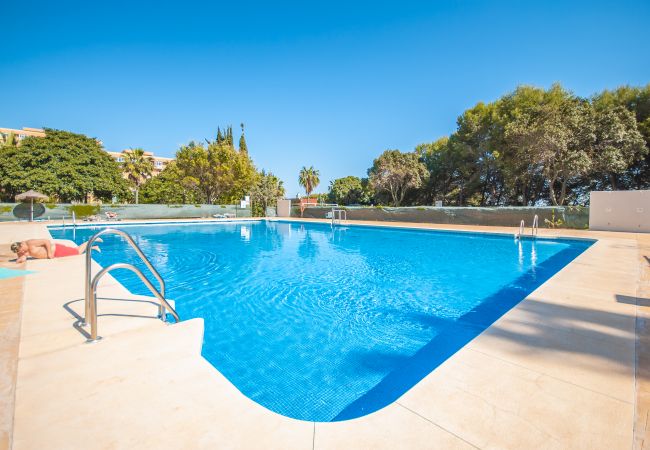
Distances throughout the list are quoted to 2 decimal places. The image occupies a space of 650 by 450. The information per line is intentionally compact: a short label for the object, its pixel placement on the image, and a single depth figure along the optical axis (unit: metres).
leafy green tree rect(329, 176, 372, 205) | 38.59
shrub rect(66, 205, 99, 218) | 19.84
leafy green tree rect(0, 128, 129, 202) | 24.53
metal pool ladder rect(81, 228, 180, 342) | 2.46
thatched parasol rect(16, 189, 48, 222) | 16.52
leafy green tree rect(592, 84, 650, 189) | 18.25
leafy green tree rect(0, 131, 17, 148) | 26.68
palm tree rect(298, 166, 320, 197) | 45.56
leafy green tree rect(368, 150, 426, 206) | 28.23
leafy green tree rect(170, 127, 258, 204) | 28.02
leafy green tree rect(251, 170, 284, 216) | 30.66
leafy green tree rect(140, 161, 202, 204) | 34.44
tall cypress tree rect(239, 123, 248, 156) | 45.09
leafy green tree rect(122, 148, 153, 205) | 31.41
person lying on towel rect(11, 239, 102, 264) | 6.04
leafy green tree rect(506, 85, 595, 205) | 17.45
